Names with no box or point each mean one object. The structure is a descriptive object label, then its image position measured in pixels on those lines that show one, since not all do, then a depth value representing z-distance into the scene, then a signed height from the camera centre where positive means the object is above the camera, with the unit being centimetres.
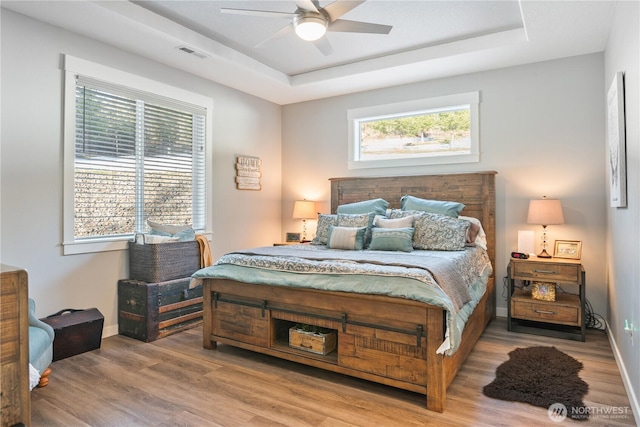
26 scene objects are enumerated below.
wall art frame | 242 +49
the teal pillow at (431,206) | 387 +10
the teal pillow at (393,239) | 342 -22
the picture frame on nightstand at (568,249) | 362 -31
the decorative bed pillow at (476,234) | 371 -18
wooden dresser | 105 -37
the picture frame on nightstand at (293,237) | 529 -30
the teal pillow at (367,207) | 423 +10
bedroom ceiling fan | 238 +129
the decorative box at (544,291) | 342 -67
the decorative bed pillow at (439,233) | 344 -15
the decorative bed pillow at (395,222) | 366 -6
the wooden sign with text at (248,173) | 484 +55
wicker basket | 346 -44
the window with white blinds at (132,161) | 334 +52
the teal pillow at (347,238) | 359 -21
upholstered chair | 216 -77
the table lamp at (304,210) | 501 +7
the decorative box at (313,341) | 265 -89
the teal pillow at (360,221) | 378 -6
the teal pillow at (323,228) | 403 -13
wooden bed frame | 222 -77
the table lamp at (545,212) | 352 +4
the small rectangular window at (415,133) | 434 +101
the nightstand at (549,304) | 327 -77
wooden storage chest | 333 -84
